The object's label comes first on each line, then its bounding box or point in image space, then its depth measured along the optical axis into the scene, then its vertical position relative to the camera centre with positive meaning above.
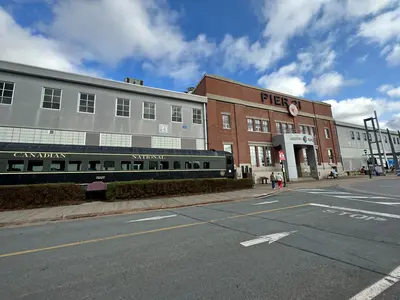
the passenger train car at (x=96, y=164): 12.20 +1.25
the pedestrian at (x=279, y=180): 19.13 -0.69
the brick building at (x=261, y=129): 26.84 +7.20
